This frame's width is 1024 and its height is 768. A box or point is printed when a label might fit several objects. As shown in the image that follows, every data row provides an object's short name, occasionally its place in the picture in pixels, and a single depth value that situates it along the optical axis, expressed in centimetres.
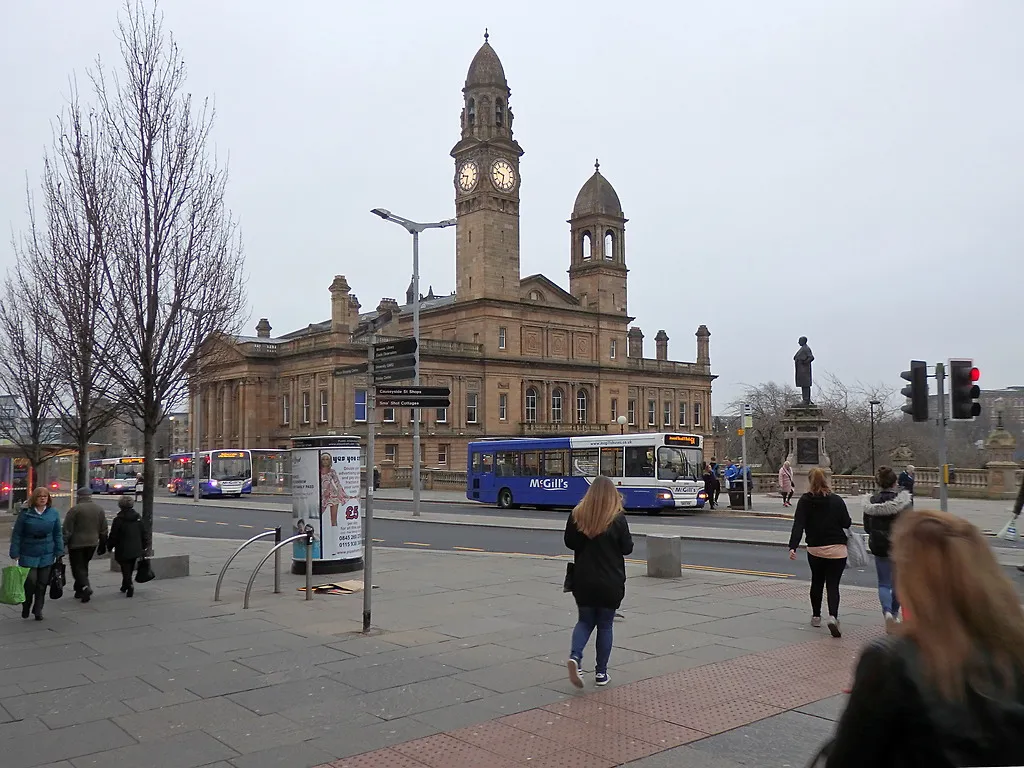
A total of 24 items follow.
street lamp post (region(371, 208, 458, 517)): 2959
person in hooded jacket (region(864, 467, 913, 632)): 942
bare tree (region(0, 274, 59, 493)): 2269
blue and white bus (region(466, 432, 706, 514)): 3284
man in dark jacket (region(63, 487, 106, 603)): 1272
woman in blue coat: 1107
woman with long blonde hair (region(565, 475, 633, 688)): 730
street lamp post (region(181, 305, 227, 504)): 4767
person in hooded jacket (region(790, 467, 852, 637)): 955
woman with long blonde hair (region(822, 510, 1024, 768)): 223
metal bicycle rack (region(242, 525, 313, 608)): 1200
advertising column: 1505
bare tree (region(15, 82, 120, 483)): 1513
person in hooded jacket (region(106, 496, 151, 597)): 1297
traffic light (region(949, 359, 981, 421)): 1475
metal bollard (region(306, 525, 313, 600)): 1219
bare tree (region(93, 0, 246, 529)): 1495
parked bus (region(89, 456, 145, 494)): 6562
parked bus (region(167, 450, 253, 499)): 5528
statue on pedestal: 3731
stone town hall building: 7050
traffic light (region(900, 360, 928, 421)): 1494
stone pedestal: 3678
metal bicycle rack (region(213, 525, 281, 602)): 1238
